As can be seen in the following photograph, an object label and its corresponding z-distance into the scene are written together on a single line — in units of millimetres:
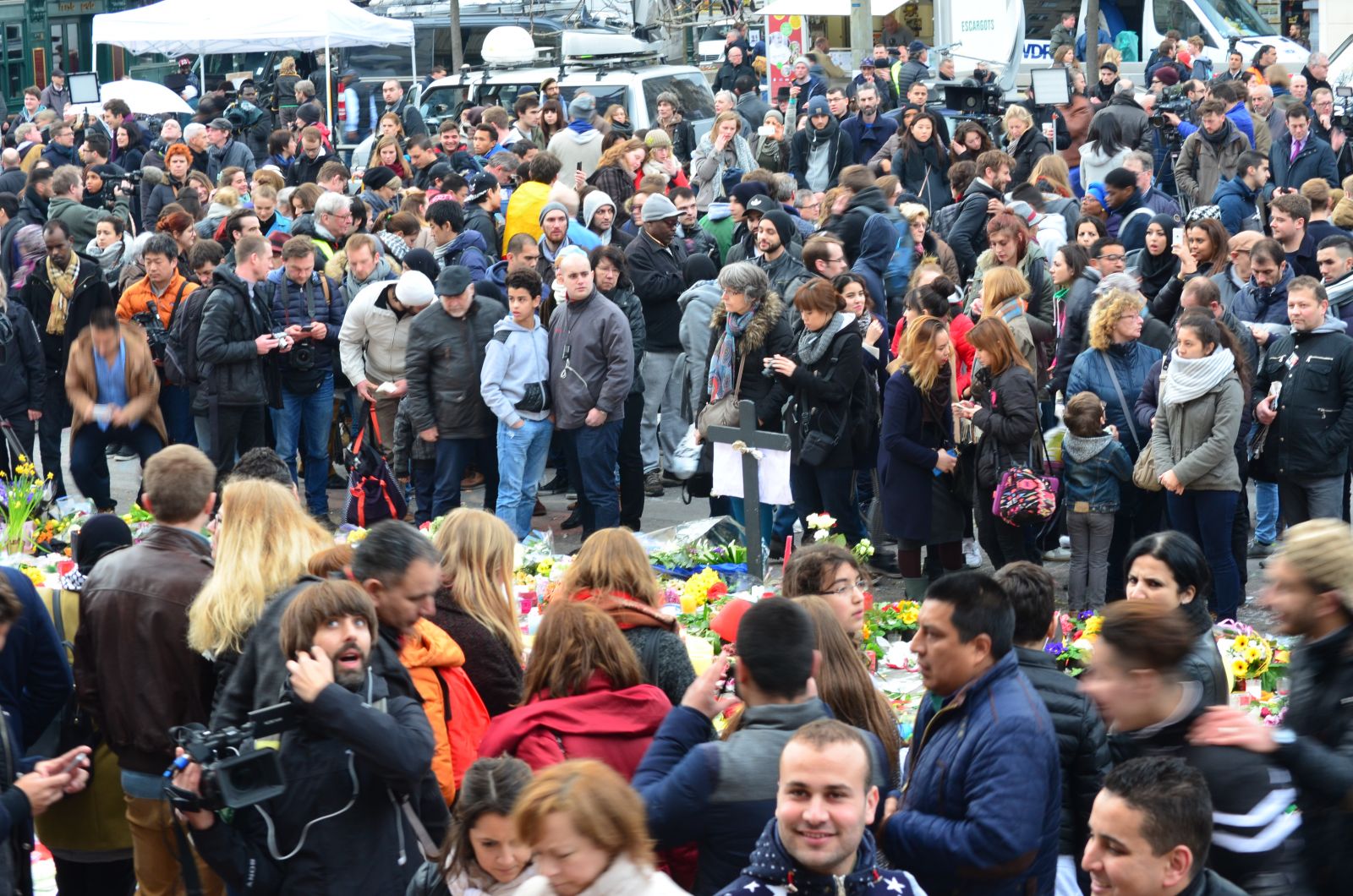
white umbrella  24438
